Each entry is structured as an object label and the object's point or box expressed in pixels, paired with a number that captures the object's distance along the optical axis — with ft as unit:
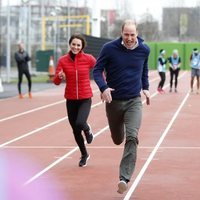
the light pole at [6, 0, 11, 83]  120.53
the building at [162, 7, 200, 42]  288.30
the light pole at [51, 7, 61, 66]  157.36
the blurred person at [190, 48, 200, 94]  91.18
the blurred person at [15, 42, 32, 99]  80.38
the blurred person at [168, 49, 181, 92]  95.45
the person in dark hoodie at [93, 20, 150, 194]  26.27
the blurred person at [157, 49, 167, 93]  93.99
